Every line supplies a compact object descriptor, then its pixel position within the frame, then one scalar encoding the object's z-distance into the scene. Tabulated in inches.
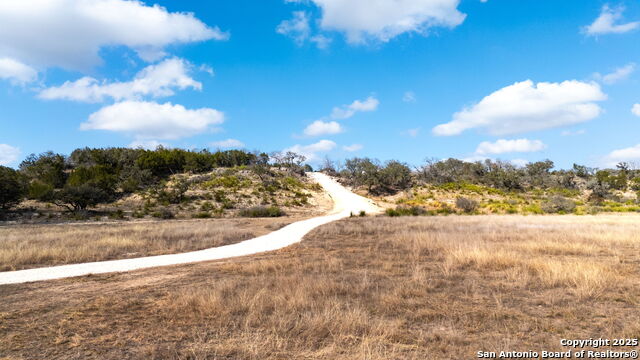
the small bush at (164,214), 1134.8
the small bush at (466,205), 1371.2
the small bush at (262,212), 1214.8
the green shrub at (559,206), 1264.8
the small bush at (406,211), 1201.4
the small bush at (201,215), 1147.3
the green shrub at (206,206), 1314.2
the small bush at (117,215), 1079.0
